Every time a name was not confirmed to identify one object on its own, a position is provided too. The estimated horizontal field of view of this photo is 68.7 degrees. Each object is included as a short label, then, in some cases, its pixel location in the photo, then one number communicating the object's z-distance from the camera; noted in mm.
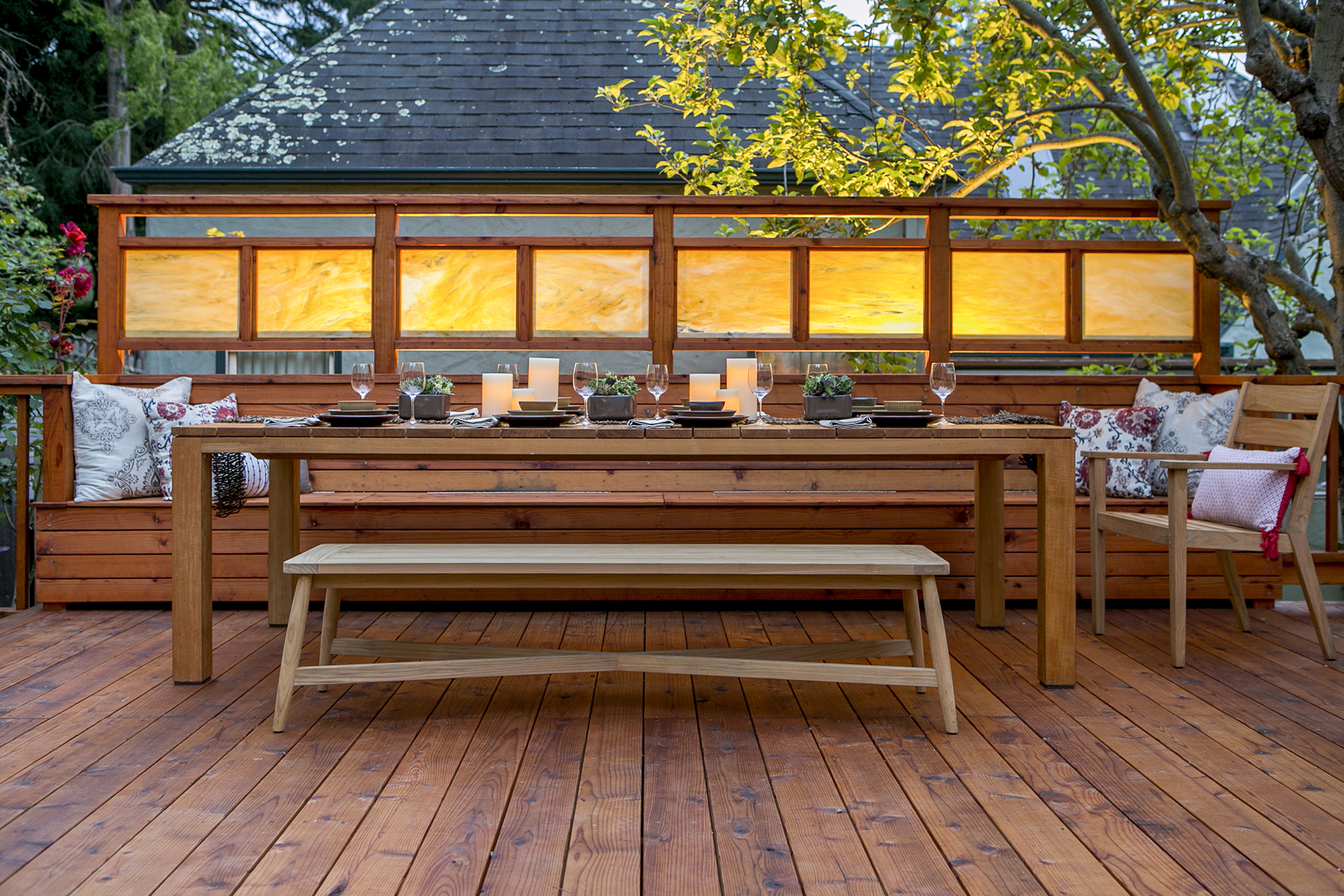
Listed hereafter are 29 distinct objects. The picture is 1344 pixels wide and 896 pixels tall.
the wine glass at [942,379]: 3096
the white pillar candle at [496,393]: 3256
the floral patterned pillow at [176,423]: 4105
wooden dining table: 2803
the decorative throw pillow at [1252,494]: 3342
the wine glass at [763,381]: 3039
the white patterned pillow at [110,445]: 4035
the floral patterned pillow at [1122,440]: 4312
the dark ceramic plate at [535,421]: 2877
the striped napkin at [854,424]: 2889
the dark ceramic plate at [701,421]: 2871
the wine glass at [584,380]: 2980
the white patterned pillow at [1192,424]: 4340
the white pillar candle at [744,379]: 3441
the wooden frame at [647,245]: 4516
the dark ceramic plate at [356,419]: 2875
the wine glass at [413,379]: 3055
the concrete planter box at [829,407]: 3064
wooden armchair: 3250
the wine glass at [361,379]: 3160
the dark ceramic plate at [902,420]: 2932
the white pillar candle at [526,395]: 3319
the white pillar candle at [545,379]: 3385
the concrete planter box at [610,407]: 2949
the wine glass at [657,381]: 3102
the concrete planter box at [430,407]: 2996
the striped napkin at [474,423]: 2820
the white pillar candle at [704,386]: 3506
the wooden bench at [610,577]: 2531
